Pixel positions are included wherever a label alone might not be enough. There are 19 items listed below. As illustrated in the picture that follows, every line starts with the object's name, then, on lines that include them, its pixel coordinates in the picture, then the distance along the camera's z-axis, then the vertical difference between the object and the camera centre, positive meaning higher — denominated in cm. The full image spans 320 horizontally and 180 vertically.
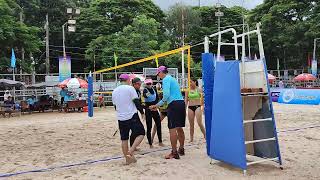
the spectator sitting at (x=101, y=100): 2252 -49
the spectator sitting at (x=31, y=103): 1998 -56
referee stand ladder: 541 -29
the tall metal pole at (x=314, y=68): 3114 +167
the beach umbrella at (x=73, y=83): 1945 +41
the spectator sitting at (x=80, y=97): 2238 -31
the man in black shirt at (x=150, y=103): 728 -22
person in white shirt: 596 -37
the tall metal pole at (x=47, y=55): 2741 +251
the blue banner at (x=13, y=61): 2197 +170
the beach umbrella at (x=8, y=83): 1897 +43
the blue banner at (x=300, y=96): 1950 -33
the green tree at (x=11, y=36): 2192 +320
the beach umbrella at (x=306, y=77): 2957 +93
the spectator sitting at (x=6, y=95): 1923 -14
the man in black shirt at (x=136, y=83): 680 +14
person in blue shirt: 623 -27
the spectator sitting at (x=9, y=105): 1781 -59
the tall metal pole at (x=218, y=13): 3416 +660
